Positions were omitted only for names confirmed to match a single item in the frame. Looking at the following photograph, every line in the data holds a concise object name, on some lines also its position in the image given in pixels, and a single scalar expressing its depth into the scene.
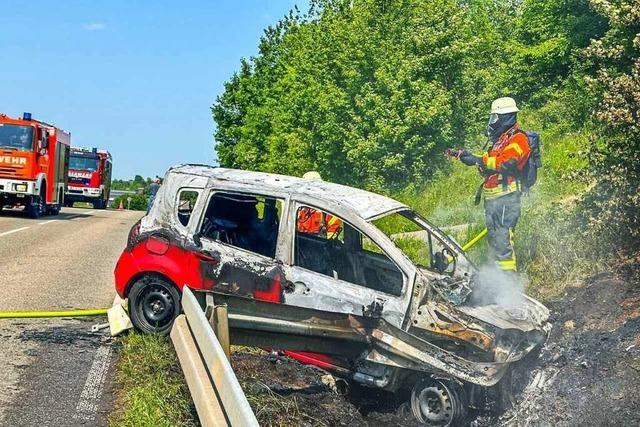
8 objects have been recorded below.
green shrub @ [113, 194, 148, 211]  64.69
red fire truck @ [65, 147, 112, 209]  41.88
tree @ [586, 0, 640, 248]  7.81
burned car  5.69
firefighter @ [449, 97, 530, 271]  8.41
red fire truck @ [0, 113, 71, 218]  23.34
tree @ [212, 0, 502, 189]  20.97
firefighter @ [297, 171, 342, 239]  7.30
